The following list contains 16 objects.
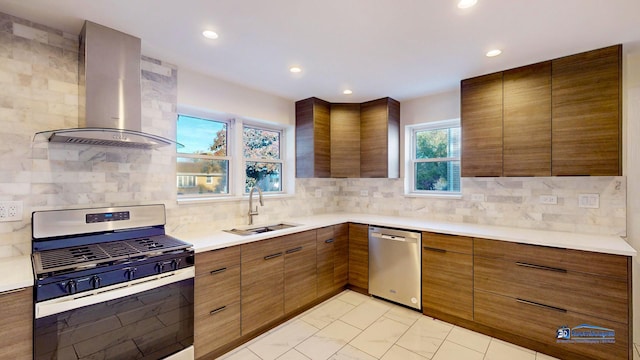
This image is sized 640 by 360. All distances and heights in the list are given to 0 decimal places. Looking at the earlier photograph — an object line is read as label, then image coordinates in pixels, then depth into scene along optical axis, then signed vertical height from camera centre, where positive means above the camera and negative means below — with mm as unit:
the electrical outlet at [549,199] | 2613 -209
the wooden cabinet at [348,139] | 3504 +518
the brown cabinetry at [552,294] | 1936 -908
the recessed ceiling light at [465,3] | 1602 +1025
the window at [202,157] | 2734 +229
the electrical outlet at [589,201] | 2421 -210
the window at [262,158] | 3305 +258
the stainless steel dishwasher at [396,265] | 2857 -943
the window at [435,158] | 3361 +253
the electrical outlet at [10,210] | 1726 -192
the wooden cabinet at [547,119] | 2174 +519
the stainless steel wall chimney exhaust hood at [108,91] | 1806 +606
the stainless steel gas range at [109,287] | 1409 -612
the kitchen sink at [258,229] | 2789 -545
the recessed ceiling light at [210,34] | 1938 +1032
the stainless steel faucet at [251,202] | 3010 -254
